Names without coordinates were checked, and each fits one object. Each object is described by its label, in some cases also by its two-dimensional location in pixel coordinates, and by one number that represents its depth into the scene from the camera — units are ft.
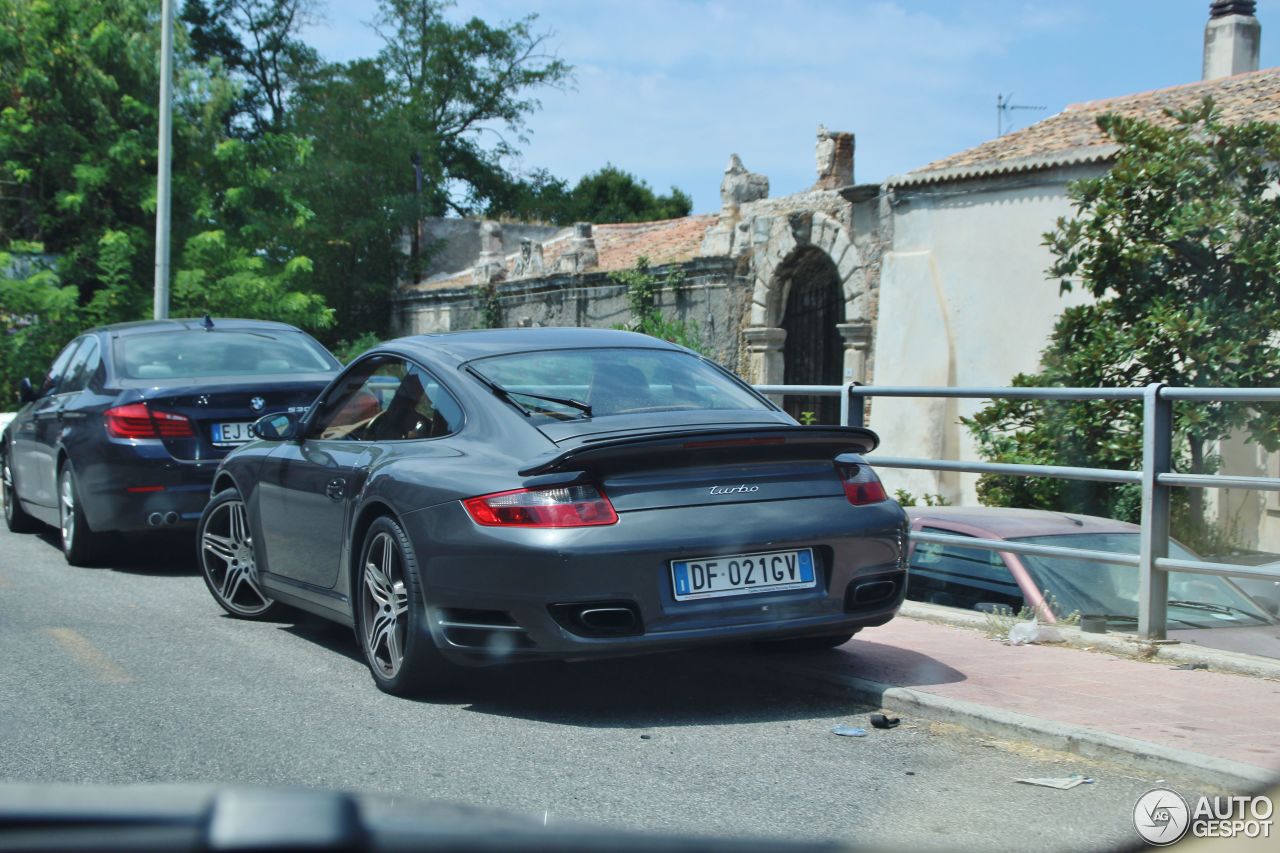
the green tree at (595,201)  178.09
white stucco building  61.16
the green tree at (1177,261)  45.70
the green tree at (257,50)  164.14
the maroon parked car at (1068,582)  21.18
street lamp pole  64.59
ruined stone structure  72.08
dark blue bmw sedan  28.35
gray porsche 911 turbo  15.83
